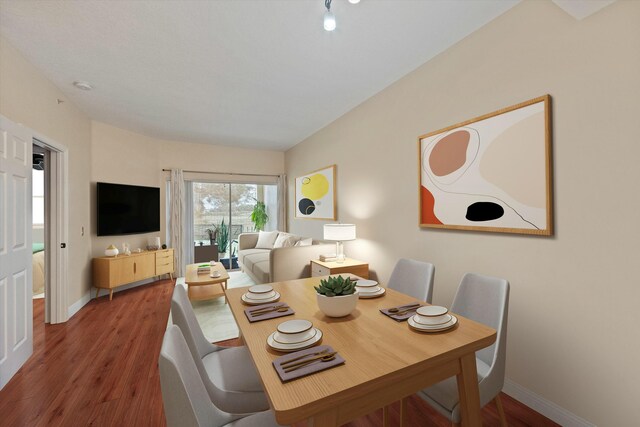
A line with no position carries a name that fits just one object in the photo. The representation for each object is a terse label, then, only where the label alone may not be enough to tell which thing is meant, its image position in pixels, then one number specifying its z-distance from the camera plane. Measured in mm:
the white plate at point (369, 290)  1719
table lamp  3285
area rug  2887
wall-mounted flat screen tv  4211
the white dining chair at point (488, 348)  1261
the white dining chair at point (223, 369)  1206
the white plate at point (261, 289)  1728
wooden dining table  825
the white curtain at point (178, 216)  5277
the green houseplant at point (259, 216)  6520
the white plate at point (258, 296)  1636
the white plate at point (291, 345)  1059
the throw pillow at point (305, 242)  4321
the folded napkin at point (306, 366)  895
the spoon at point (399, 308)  1443
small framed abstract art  4248
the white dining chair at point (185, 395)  779
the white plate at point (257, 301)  1594
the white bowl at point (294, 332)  1104
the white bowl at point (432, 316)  1251
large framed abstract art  1737
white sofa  3521
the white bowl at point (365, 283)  1792
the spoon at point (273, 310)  1443
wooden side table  3141
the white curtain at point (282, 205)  6160
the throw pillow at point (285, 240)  4787
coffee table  3535
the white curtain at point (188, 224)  5641
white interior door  2059
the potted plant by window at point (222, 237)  6344
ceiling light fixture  1775
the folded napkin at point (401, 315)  1356
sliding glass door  6184
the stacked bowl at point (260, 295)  1606
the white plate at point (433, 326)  1208
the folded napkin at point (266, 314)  1383
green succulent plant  1361
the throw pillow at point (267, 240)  5727
